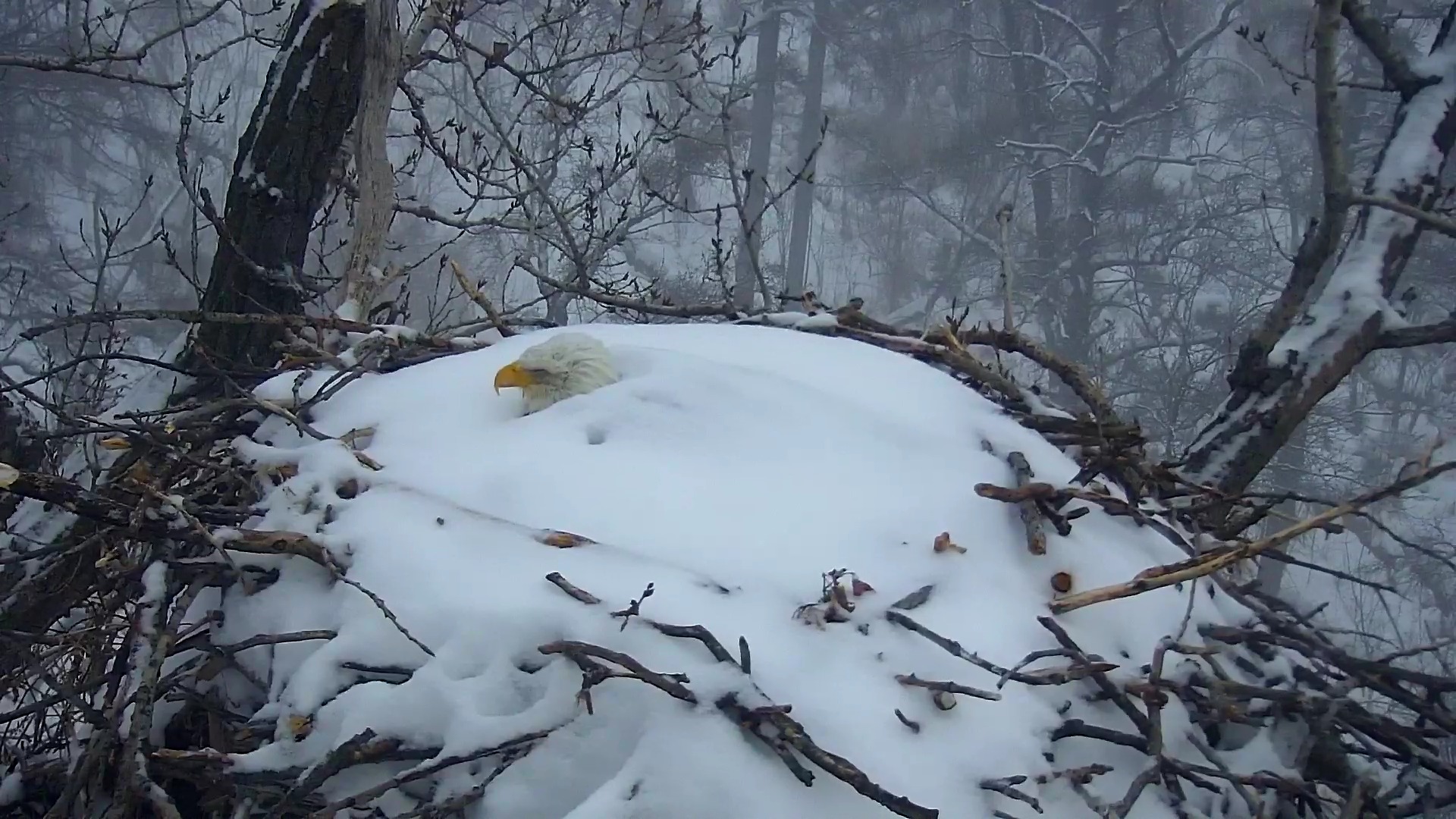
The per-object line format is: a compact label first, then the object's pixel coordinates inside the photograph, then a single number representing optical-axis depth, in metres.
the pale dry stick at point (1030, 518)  1.46
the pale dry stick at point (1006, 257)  2.68
